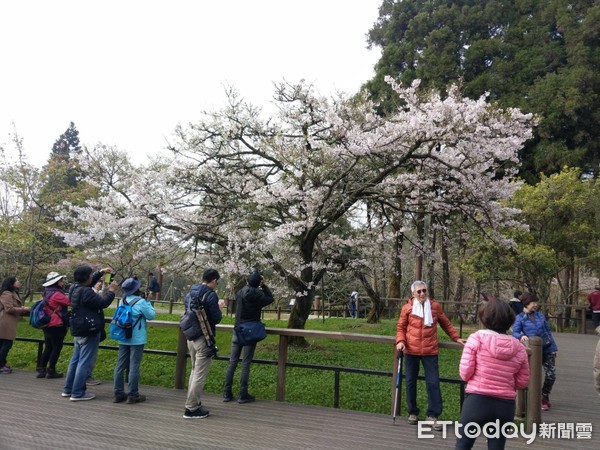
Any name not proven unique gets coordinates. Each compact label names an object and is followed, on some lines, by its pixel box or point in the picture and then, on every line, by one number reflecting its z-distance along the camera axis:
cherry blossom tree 8.66
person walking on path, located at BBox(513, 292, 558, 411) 5.73
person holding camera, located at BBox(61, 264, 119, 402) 5.43
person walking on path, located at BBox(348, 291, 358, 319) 20.63
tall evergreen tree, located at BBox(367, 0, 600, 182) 18.95
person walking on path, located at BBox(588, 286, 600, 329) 14.70
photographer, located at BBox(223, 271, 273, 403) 5.56
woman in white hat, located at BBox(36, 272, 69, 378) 6.34
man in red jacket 4.85
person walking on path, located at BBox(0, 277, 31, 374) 6.84
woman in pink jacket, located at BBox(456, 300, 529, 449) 3.26
